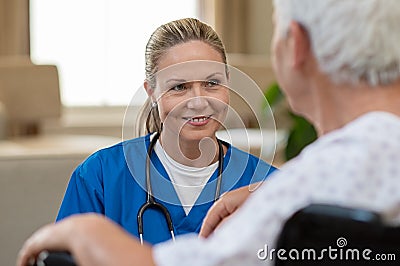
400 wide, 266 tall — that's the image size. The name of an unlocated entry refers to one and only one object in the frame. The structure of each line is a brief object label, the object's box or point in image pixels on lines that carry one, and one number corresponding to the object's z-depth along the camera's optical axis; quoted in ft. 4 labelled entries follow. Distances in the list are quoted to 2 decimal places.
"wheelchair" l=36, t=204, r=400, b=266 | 4.11
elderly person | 4.25
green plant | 12.56
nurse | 6.48
